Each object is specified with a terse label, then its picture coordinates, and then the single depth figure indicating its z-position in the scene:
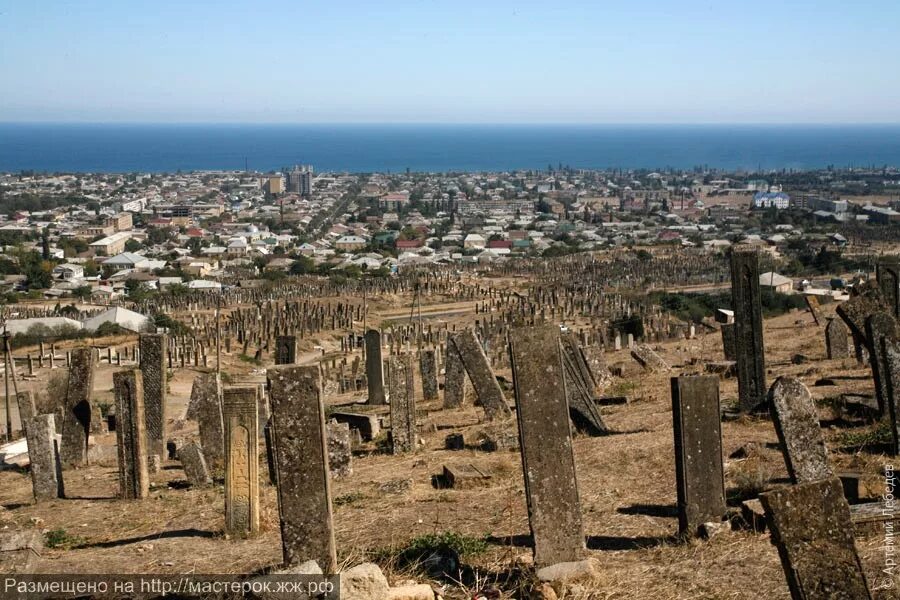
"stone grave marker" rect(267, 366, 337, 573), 6.98
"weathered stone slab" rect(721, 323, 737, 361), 16.91
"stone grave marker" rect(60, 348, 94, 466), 12.95
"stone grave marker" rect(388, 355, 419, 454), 12.54
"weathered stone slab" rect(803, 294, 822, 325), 23.04
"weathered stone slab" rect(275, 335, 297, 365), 16.45
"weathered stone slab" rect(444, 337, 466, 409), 16.28
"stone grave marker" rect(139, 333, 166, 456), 13.09
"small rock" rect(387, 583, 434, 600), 6.27
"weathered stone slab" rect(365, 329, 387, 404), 17.66
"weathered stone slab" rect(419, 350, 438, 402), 17.95
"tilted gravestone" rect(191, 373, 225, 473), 13.06
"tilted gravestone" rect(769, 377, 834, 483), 6.77
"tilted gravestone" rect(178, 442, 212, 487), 11.40
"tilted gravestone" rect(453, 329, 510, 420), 14.15
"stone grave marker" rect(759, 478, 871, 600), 4.96
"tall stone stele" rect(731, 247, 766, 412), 11.54
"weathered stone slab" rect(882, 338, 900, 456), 8.65
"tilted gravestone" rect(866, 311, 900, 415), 8.80
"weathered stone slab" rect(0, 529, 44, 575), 6.73
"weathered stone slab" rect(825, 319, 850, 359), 16.31
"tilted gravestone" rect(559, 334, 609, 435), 11.59
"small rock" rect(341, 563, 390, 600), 5.96
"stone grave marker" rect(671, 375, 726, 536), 7.59
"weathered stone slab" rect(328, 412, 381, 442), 13.98
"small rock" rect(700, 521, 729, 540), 7.28
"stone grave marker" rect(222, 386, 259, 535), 8.88
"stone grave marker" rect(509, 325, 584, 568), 7.09
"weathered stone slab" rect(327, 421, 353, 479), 11.10
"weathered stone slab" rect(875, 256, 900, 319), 13.58
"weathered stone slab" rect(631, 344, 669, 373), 17.53
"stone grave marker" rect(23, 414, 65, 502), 11.38
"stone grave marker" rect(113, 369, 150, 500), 11.06
